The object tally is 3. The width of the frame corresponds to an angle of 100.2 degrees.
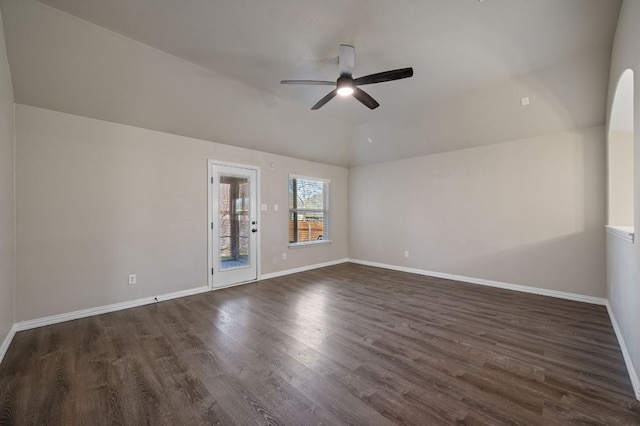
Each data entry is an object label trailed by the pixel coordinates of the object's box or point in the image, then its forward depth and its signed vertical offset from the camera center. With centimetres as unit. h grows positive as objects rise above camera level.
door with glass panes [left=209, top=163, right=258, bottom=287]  456 -19
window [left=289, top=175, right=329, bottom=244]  596 +9
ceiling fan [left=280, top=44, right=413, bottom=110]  268 +142
